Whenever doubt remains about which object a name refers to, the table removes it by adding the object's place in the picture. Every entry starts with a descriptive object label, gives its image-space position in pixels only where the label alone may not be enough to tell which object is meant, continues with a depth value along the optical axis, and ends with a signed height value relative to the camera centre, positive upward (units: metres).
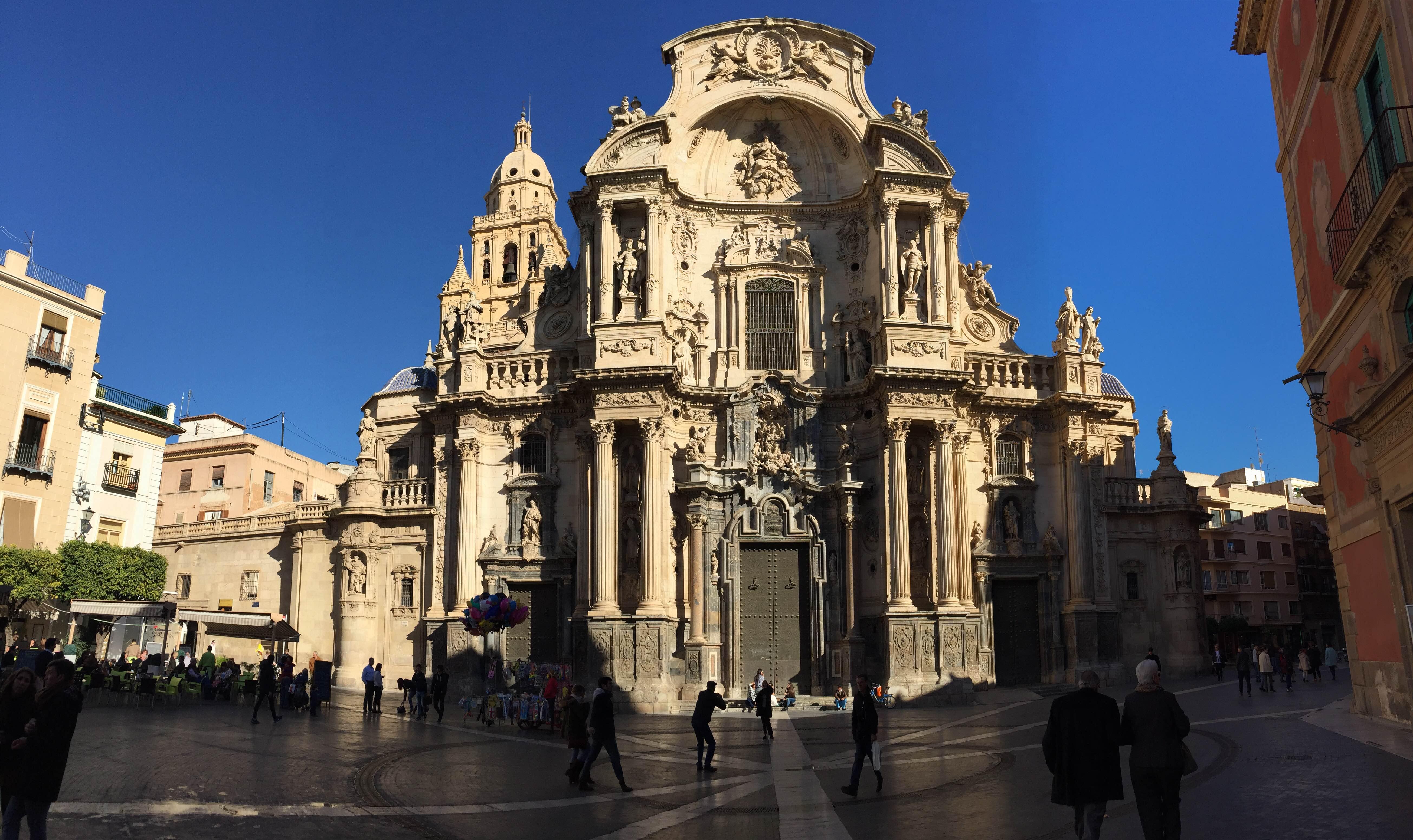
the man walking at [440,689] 25.45 -1.64
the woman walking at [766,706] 19.45 -1.57
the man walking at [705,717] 15.81 -1.42
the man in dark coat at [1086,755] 8.18 -1.03
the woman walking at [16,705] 8.32 -0.68
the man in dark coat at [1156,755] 8.08 -1.01
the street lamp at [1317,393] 16.34 +3.62
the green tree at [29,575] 31.36 +1.42
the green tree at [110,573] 33.50 +1.60
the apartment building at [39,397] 34.16 +7.56
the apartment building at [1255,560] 65.56 +4.09
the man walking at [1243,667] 27.06 -1.10
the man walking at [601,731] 14.03 -1.46
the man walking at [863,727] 13.19 -1.32
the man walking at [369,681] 25.61 -1.46
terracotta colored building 14.46 +5.22
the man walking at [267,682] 22.92 -1.32
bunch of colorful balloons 26.33 +0.23
